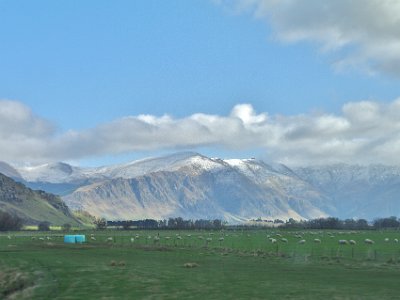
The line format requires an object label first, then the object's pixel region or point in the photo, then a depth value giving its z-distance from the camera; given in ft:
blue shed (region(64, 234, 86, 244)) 508.12
